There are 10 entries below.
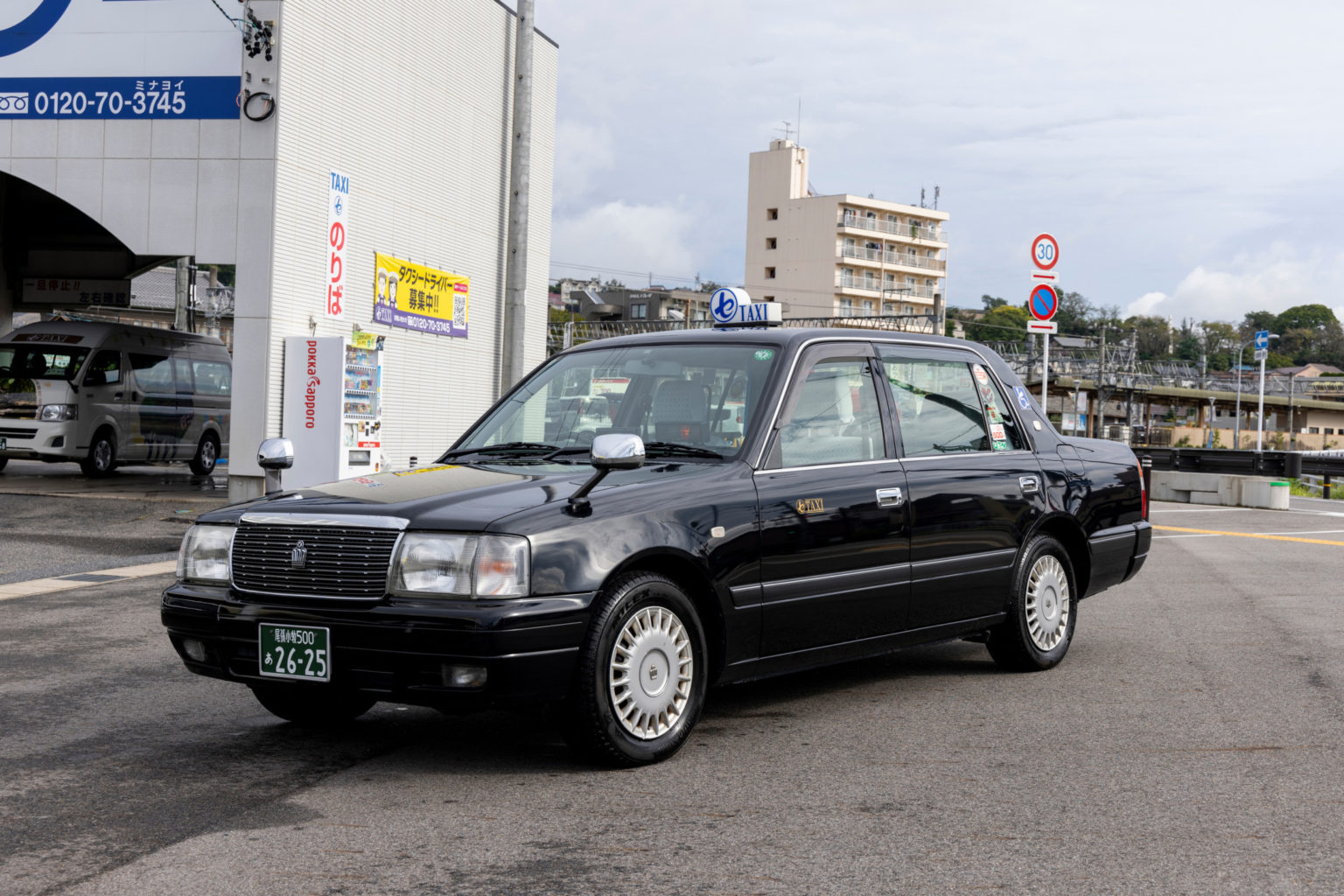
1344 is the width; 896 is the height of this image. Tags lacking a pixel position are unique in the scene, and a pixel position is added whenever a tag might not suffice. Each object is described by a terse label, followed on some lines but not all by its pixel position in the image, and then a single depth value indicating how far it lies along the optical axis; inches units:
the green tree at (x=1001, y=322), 4287.9
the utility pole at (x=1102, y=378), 1985.7
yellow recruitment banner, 761.0
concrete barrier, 918.4
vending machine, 647.8
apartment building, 3570.4
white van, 774.5
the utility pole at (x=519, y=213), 855.7
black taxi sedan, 178.1
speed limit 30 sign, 732.7
